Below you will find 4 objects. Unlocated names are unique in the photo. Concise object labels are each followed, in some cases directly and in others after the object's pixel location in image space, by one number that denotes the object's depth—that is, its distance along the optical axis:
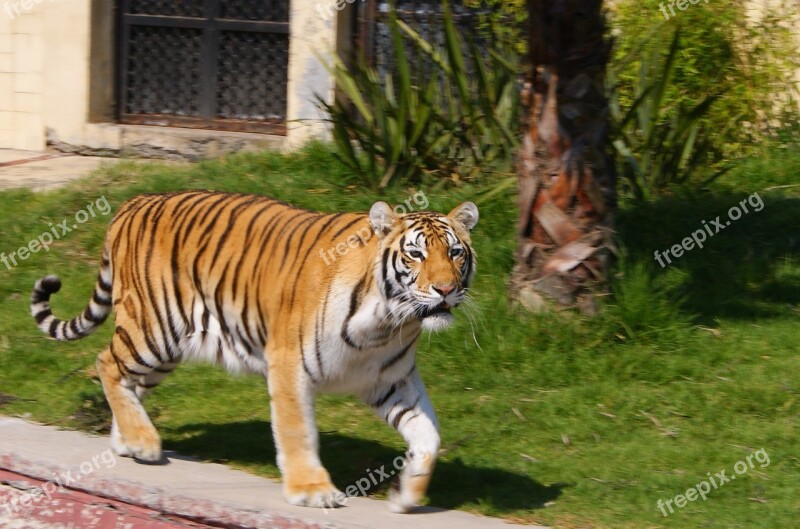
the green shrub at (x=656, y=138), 16.69
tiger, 9.75
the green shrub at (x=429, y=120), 17.25
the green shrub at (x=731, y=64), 18.94
